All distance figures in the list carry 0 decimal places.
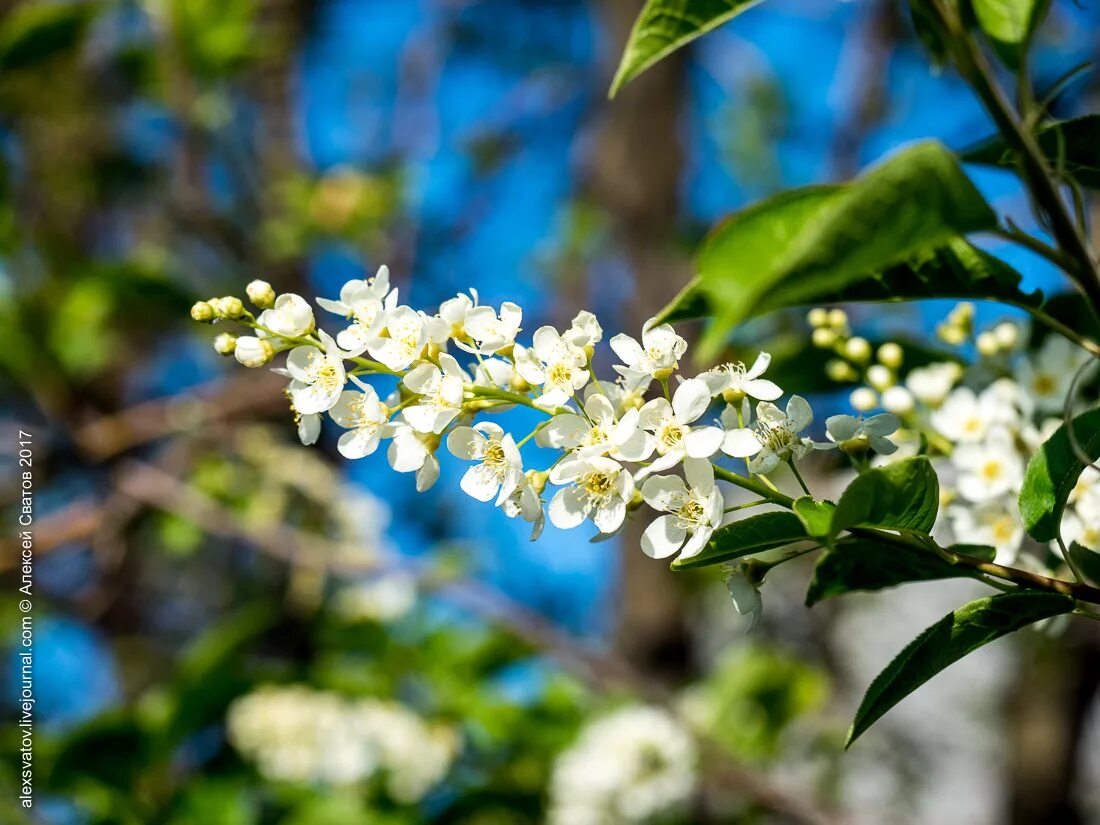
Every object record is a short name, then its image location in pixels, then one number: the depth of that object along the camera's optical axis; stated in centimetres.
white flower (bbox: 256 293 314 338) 32
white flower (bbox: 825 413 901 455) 32
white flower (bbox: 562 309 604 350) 31
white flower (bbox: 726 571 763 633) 31
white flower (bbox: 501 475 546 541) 31
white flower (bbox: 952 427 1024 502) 34
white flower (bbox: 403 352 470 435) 31
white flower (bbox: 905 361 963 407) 36
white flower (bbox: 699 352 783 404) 31
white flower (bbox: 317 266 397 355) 32
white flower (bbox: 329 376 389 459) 32
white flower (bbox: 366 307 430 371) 31
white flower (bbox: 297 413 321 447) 32
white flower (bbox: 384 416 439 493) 32
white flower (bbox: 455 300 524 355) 32
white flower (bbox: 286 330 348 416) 32
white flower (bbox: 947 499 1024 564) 34
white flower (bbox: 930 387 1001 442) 35
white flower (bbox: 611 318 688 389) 31
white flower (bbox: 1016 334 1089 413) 36
